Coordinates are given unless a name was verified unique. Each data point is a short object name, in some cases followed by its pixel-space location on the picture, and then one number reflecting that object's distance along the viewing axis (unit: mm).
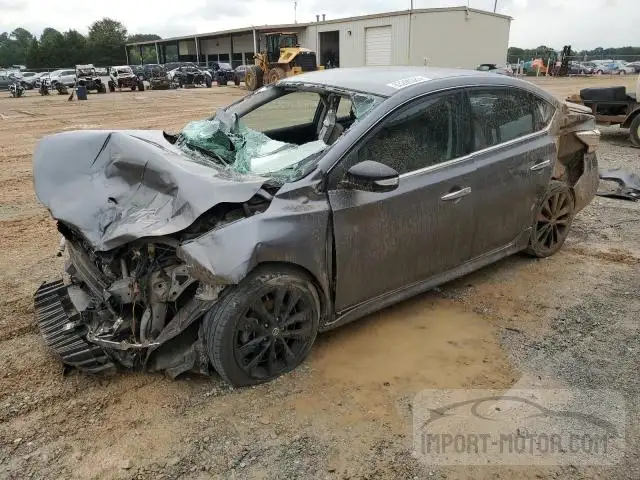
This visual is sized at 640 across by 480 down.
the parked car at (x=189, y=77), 33969
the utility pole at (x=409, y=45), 31594
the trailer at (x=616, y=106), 10352
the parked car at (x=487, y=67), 26288
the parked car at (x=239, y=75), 35091
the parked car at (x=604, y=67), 44525
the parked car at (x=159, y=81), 31545
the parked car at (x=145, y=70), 37700
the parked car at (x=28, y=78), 34562
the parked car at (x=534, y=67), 41566
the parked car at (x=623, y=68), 45281
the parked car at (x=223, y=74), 35625
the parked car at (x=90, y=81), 28778
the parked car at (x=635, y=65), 45844
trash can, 24047
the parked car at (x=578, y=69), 41719
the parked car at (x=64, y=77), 30889
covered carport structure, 46784
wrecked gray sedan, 2811
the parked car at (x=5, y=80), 35875
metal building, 31953
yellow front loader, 26734
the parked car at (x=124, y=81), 30377
